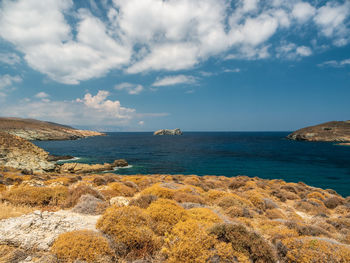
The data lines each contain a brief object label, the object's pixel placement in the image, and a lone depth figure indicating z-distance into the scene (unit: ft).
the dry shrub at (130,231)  17.01
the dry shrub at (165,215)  20.89
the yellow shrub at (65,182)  47.01
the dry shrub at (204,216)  22.24
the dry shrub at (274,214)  34.46
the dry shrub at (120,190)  39.59
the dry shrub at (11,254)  13.82
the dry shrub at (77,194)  29.00
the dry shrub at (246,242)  16.67
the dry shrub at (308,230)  23.57
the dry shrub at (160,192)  35.12
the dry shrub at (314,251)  16.43
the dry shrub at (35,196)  26.96
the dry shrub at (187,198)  34.79
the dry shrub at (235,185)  64.15
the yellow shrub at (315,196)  54.87
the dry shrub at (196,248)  15.25
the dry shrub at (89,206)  25.38
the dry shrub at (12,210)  20.00
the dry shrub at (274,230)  21.59
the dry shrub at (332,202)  48.18
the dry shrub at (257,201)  39.73
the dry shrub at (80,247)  14.63
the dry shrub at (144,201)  27.54
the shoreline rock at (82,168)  128.26
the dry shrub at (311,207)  41.88
